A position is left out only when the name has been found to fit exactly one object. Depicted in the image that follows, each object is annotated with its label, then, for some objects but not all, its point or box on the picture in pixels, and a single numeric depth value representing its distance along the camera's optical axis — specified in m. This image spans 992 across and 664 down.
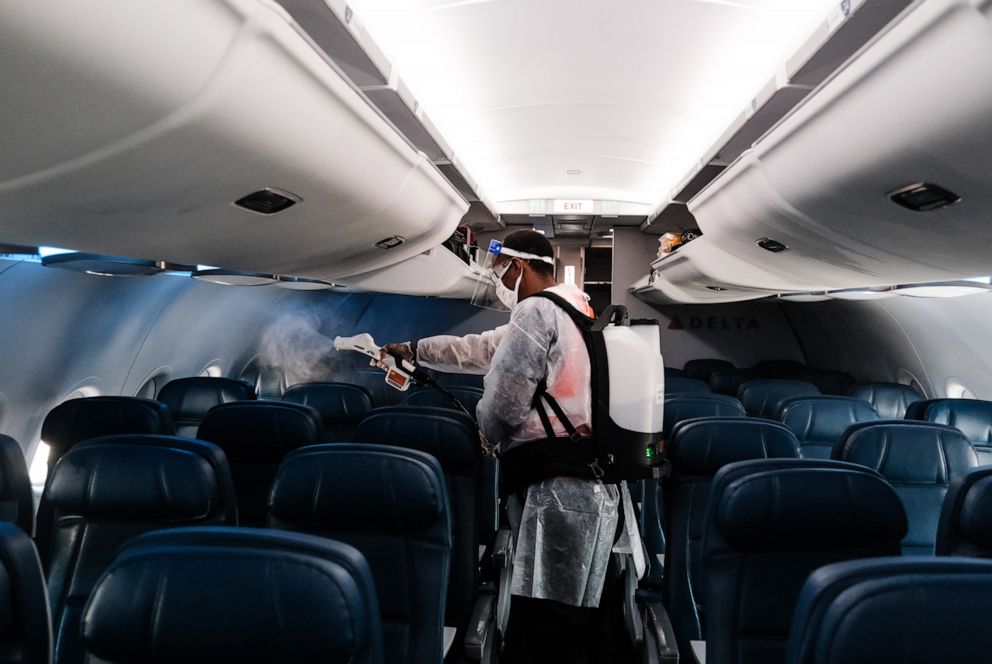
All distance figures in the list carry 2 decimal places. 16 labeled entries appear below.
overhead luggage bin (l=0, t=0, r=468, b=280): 1.29
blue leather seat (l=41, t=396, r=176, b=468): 3.46
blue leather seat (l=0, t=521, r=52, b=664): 1.23
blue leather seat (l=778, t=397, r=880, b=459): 4.85
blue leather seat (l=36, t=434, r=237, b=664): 2.27
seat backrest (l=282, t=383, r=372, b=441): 5.04
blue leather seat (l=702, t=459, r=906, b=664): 2.12
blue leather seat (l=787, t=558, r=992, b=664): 1.11
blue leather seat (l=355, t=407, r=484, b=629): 3.09
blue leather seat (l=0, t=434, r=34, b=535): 2.22
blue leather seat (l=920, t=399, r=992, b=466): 5.07
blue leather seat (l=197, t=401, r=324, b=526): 3.39
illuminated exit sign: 8.97
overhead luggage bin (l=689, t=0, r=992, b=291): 1.47
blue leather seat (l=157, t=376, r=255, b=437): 5.34
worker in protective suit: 2.66
